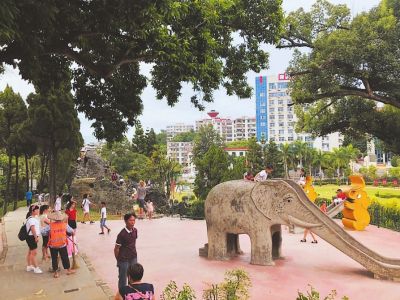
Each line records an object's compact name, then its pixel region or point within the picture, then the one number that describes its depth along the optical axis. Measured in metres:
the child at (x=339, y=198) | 18.45
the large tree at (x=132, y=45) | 8.12
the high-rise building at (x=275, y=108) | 109.06
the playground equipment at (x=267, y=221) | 9.40
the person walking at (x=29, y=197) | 26.43
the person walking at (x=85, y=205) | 18.38
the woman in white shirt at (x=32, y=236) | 9.34
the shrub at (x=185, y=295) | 4.78
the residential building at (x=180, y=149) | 134.50
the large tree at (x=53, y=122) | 21.91
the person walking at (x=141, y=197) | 19.80
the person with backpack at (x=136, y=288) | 4.39
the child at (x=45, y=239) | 9.99
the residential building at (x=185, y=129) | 197.00
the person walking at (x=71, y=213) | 12.15
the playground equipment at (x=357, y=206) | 15.96
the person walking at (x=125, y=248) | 7.05
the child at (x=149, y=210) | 20.78
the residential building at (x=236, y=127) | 145.38
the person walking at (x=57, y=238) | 8.87
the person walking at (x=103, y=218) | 15.50
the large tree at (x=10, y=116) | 24.44
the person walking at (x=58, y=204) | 16.54
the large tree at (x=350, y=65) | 16.86
